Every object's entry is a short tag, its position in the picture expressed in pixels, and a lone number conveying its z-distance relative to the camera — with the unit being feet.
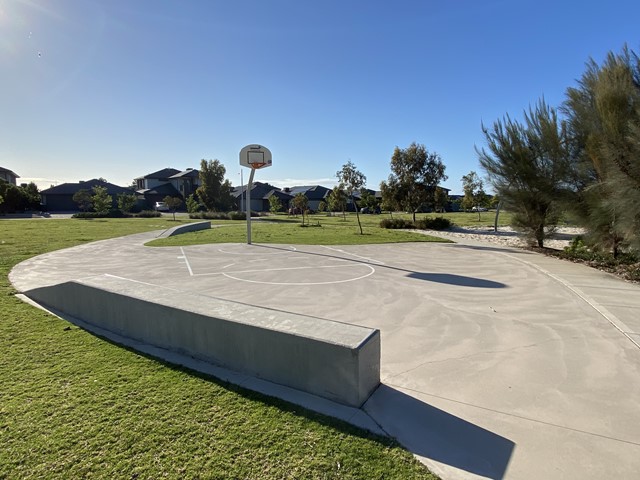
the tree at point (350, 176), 80.18
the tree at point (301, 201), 115.03
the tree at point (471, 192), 131.64
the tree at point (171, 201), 143.13
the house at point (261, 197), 222.28
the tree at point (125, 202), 146.72
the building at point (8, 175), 236.84
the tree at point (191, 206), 149.28
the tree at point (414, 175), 96.84
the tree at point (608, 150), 27.02
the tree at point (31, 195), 168.86
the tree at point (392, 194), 98.58
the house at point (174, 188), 202.18
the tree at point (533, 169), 43.98
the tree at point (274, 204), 160.04
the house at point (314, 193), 241.35
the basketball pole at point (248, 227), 57.23
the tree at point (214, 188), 155.33
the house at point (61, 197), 186.21
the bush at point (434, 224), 97.85
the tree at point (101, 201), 135.74
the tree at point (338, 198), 98.86
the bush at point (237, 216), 138.95
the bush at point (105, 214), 131.64
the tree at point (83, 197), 152.19
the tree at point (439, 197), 100.22
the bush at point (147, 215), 147.53
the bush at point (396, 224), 100.22
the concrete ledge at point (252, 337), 11.24
